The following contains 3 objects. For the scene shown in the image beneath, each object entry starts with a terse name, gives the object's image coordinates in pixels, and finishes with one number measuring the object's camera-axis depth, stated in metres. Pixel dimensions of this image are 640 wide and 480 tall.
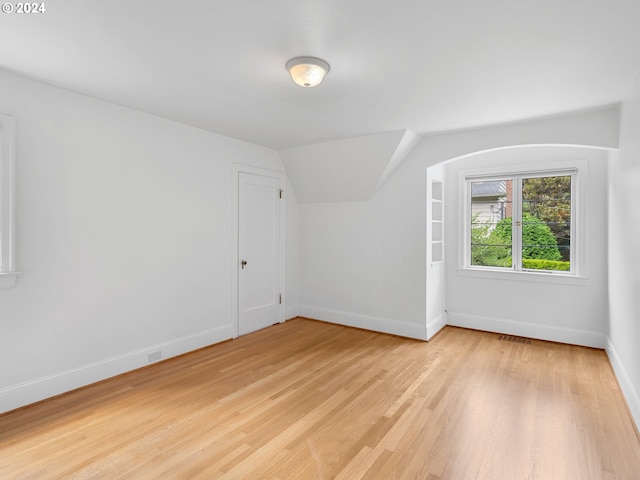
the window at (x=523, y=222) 4.20
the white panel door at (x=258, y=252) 4.46
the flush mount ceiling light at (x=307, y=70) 2.28
